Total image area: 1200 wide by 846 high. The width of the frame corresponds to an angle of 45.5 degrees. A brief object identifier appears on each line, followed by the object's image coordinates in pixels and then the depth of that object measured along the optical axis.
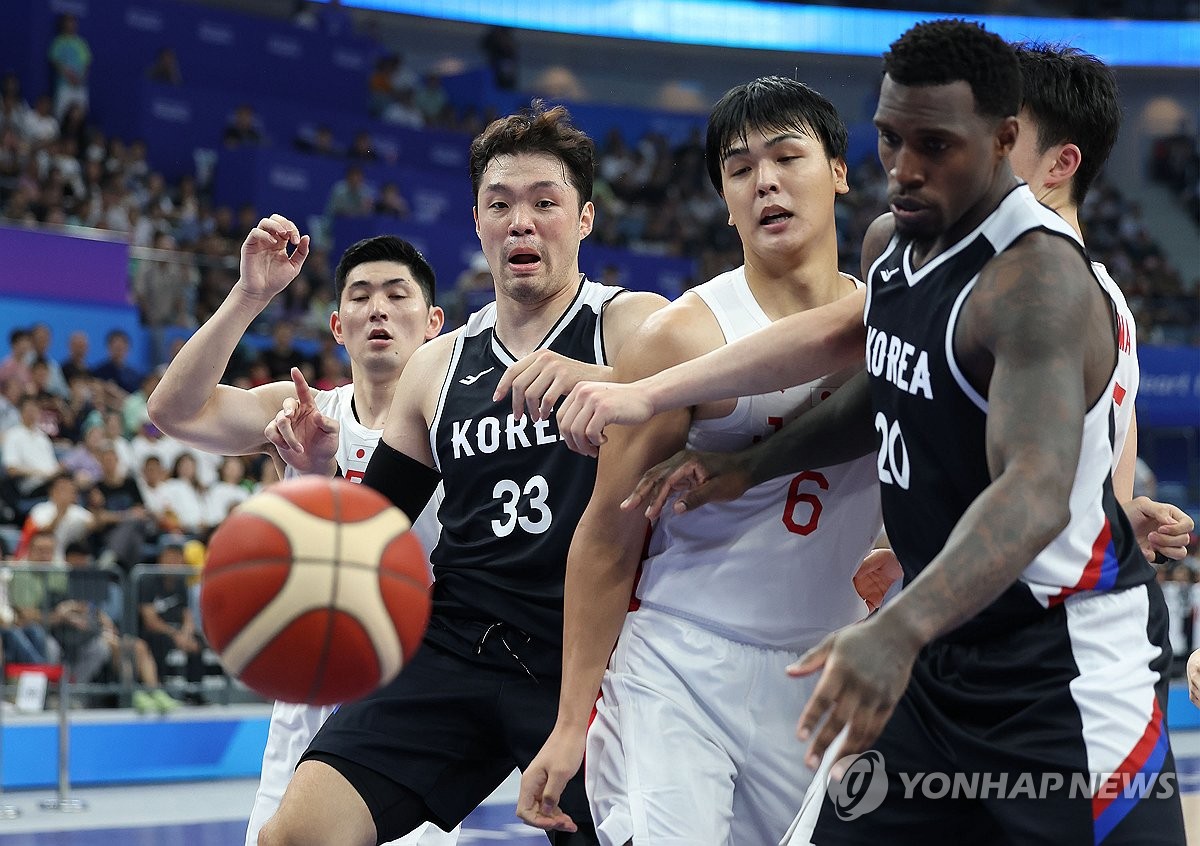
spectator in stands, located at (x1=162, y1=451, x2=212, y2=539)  11.88
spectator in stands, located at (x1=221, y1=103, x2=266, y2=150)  18.38
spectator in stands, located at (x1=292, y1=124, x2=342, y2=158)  19.23
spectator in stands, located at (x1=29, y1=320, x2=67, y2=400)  12.59
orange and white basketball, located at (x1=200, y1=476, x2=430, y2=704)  2.90
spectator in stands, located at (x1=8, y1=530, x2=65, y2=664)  9.52
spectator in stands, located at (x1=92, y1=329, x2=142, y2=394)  13.15
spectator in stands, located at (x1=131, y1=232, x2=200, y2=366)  14.16
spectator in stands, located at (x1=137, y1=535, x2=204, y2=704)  10.11
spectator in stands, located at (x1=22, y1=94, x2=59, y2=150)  16.38
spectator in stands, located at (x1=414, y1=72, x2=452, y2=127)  22.38
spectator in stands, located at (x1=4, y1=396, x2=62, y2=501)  11.41
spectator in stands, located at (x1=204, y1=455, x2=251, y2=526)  12.18
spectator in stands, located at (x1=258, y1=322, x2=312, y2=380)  13.94
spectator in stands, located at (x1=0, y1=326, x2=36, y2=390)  12.36
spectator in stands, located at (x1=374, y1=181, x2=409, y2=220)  18.39
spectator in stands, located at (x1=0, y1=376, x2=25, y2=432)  11.84
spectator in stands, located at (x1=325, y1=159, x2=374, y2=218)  18.05
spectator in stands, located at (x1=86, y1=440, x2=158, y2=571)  10.88
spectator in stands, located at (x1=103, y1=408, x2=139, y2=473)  12.05
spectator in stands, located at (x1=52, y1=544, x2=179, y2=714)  9.75
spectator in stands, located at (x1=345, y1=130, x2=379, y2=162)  19.77
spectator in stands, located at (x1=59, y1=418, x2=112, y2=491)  11.72
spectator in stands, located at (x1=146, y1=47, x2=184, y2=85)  18.75
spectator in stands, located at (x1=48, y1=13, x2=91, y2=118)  17.83
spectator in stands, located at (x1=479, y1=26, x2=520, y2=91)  24.19
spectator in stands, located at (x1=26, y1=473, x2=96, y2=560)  10.70
